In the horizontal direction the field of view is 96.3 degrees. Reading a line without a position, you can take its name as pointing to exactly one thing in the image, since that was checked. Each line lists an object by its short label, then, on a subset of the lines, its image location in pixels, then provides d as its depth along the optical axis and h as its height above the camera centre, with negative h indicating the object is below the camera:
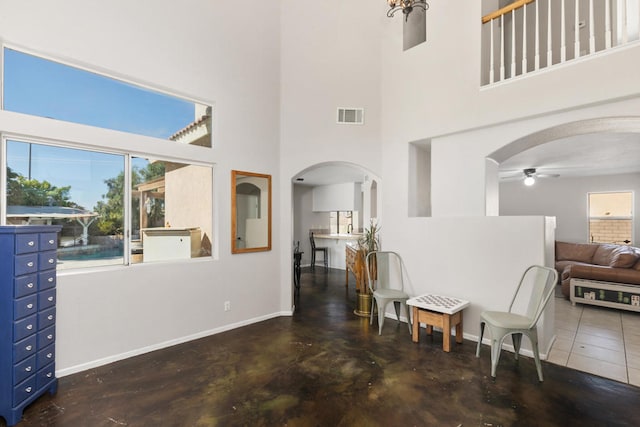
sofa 4.71 -0.86
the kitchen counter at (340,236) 7.77 -0.51
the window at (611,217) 6.34 +0.01
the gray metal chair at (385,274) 4.00 -0.85
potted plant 4.38 -0.69
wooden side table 3.23 -1.12
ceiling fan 6.23 +1.03
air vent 4.46 +1.59
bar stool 8.27 -1.03
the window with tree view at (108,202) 2.68 +0.18
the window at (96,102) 2.63 +1.24
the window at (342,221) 8.66 -0.09
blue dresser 2.07 -0.74
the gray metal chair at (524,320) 2.68 -0.99
